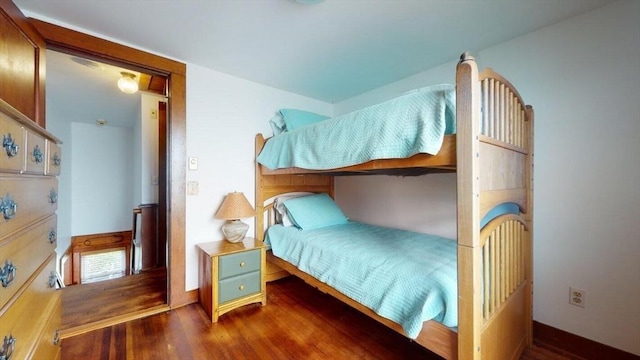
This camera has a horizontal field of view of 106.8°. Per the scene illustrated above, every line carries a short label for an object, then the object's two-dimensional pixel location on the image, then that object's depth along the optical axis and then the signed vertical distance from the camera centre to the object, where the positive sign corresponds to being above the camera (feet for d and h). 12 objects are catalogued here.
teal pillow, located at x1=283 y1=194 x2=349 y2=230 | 7.48 -1.06
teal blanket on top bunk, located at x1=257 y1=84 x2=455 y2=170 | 3.49 +0.87
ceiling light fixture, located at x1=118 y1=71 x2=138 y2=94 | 7.65 +3.21
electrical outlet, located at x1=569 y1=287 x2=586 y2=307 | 4.85 -2.44
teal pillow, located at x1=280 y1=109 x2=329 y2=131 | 8.23 +2.24
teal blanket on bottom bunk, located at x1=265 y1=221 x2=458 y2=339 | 3.52 -1.67
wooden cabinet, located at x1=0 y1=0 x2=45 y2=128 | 3.35 +1.91
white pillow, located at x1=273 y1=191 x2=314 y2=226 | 7.84 -0.96
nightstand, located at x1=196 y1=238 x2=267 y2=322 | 5.97 -2.53
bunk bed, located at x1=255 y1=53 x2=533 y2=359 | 3.12 -0.64
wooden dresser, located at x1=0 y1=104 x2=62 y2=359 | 2.20 -0.68
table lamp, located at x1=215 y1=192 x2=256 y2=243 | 6.73 -0.95
